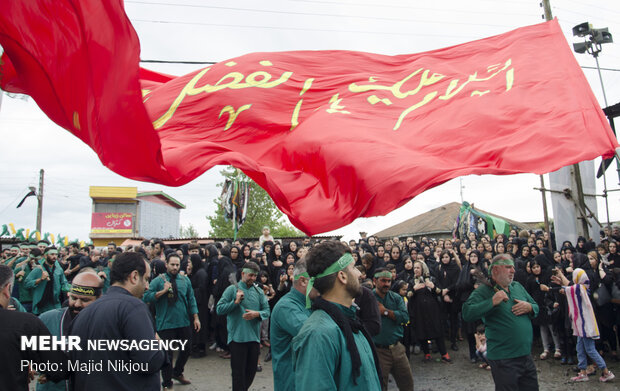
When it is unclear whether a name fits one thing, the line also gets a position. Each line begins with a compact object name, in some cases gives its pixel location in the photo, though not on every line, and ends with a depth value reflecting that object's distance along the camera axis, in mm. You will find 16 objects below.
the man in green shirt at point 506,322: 4477
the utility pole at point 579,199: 9973
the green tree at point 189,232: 73838
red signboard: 47875
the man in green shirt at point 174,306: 6816
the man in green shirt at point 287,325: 3875
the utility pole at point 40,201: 31625
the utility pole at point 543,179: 11344
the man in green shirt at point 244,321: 5938
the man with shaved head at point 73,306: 3621
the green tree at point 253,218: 43562
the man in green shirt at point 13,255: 9703
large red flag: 2646
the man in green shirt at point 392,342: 5395
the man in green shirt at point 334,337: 2170
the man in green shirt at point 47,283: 8570
